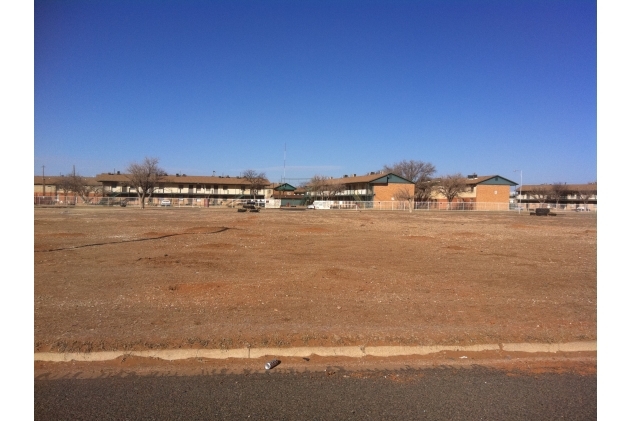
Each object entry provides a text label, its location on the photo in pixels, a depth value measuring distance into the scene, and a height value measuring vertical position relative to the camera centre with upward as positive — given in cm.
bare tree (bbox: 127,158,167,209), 8825 +619
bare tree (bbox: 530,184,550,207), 11938 +359
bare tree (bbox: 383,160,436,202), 10612 +847
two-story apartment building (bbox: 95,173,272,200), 10244 +482
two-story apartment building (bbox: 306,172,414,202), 9638 +420
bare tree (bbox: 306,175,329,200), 10494 +478
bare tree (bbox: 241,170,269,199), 10831 +627
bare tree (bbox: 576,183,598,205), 10756 +321
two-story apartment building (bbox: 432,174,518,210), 10112 +377
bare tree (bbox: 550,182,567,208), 11569 +401
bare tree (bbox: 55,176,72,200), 9369 +495
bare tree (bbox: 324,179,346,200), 10506 +440
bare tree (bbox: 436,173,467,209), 9856 +455
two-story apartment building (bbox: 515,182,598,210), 10956 +320
